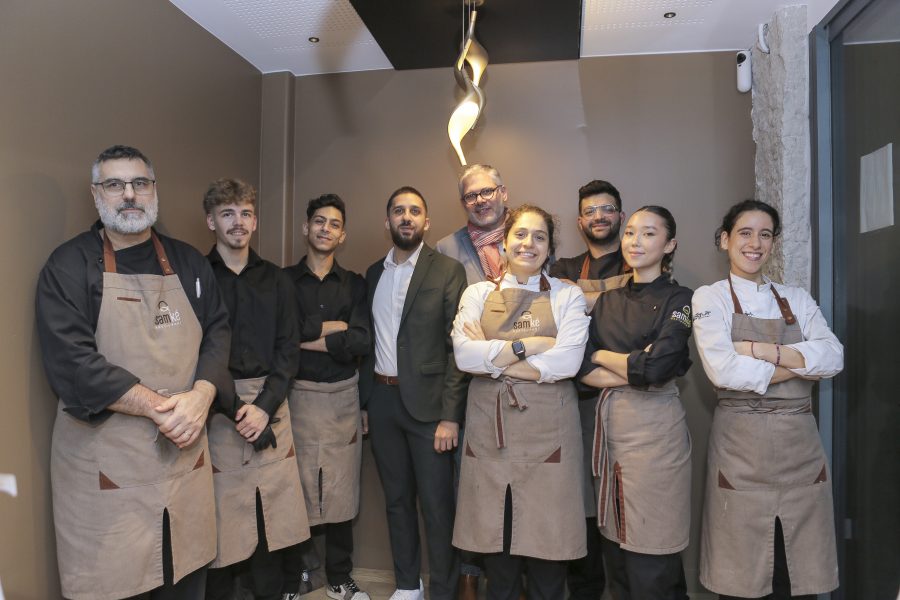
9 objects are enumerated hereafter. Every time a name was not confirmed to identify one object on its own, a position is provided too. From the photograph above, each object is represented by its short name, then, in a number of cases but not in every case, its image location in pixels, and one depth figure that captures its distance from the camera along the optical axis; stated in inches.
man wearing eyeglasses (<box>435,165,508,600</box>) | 118.9
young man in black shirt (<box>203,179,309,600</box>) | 100.7
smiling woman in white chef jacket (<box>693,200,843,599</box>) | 87.5
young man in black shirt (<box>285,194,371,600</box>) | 113.8
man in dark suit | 110.9
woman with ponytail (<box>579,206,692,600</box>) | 90.1
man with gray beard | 79.7
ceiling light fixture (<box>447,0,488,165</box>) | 108.8
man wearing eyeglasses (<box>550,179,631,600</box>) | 111.4
